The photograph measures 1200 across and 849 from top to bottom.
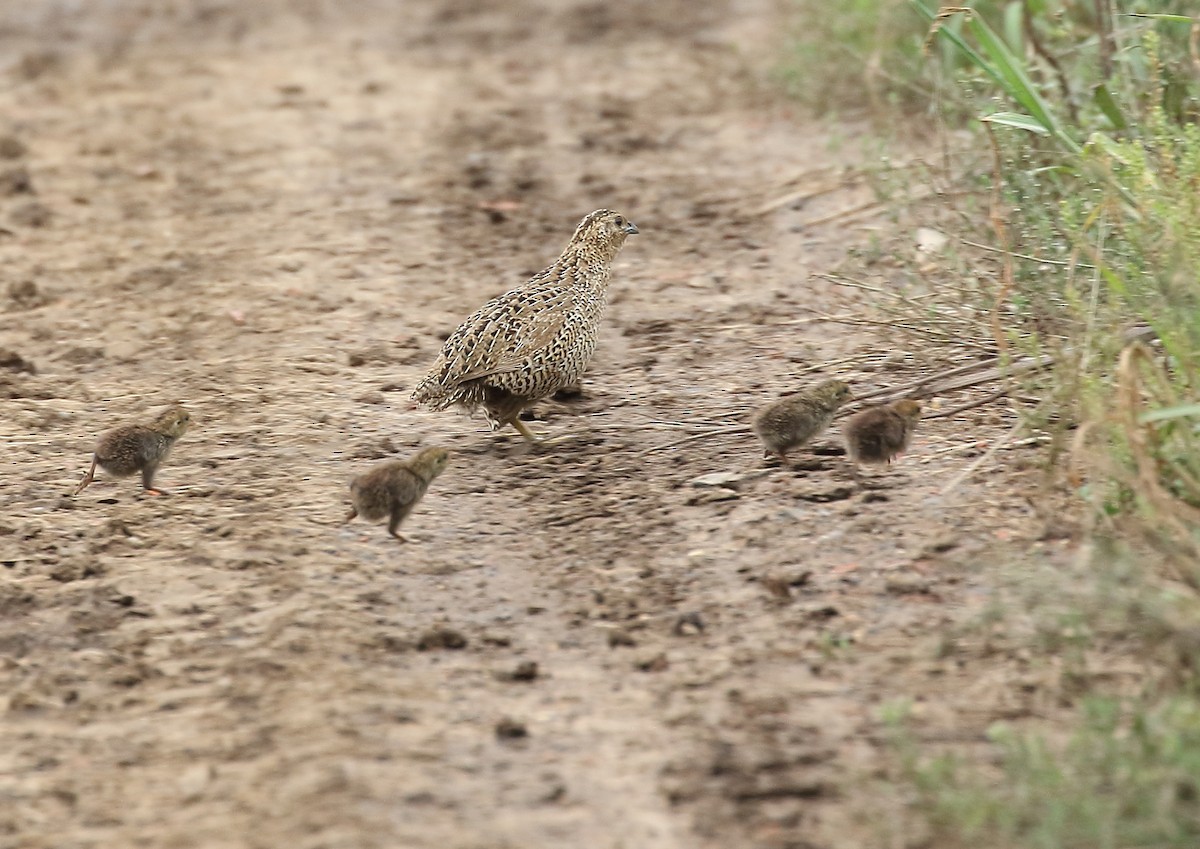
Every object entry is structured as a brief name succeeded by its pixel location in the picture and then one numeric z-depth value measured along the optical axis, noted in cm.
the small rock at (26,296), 1816
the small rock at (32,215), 2086
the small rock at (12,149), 2364
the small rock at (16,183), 2206
